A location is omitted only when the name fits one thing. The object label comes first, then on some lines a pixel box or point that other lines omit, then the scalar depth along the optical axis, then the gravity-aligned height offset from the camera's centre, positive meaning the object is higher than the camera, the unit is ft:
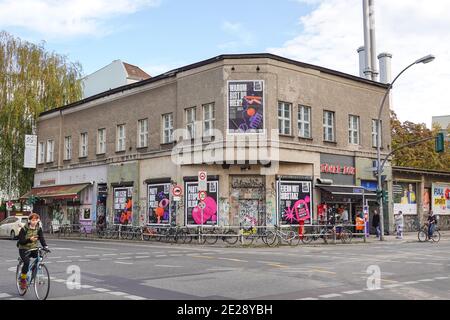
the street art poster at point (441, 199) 130.62 +2.43
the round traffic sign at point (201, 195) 82.53 +2.37
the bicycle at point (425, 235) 94.43 -4.80
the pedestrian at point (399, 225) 100.37 -3.08
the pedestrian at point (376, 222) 102.11 -2.54
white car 107.83 -3.04
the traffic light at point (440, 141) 87.35 +11.15
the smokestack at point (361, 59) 158.95 +45.73
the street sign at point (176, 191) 86.38 +3.17
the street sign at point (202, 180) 83.20 +4.77
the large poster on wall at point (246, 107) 91.81 +18.09
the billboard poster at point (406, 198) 120.14 +2.48
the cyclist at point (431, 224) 93.69 -2.76
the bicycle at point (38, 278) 30.50 -3.92
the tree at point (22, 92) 137.90 +32.20
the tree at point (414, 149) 167.32 +19.21
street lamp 89.67 +6.40
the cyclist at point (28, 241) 31.89 -1.82
